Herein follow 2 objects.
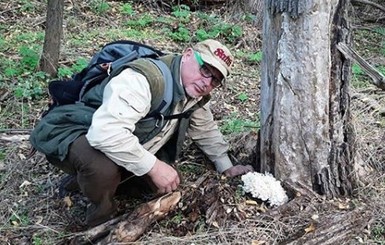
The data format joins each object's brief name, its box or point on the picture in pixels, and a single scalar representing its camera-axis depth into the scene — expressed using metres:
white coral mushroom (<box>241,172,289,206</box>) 3.29
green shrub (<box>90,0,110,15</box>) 7.83
